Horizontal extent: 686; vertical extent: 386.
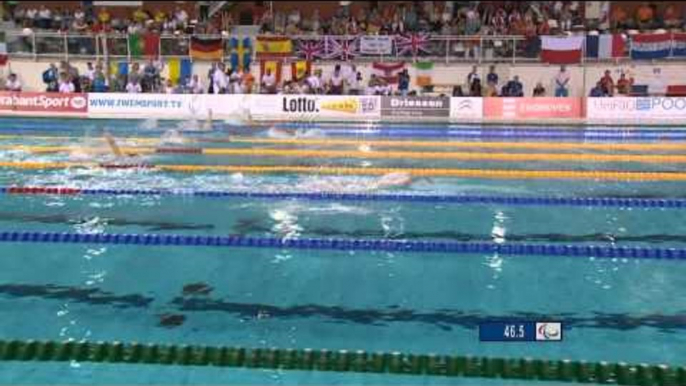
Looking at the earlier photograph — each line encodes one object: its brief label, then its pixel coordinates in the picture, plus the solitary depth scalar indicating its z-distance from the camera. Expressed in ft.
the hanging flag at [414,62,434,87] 64.44
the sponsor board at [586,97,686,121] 53.52
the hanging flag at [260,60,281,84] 64.95
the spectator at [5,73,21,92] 62.67
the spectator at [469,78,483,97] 60.90
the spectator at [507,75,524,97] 59.72
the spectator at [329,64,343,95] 61.87
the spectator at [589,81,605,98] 57.72
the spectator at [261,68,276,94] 62.18
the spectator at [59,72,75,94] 60.85
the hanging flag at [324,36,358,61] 65.10
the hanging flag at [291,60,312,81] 64.23
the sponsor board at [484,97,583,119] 55.31
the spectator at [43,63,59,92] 63.16
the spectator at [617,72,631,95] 58.90
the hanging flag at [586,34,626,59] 62.13
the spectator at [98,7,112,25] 75.00
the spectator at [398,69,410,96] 62.23
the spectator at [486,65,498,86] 61.31
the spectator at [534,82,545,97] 60.03
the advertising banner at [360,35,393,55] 64.95
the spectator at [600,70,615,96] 58.13
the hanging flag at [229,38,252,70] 65.82
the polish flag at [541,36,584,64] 62.13
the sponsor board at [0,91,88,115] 57.62
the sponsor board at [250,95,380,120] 56.85
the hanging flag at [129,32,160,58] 66.39
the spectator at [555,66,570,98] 60.29
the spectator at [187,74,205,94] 61.87
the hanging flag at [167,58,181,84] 65.36
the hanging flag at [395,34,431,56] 64.59
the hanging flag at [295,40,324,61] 65.16
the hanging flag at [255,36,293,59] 65.77
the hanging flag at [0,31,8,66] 66.13
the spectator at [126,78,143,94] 60.95
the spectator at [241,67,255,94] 61.57
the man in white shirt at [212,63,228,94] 61.57
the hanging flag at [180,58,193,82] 65.41
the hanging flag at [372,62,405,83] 64.44
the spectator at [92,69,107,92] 62.03
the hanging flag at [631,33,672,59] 61.21
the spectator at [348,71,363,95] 63.00
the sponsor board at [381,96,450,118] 56.44
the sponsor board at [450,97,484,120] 56.08
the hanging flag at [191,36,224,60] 66.64
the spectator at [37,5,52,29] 71.92
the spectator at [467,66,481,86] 61.90
